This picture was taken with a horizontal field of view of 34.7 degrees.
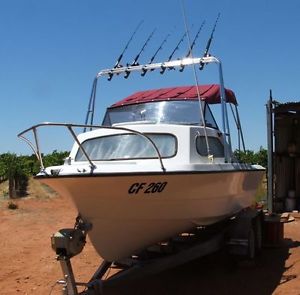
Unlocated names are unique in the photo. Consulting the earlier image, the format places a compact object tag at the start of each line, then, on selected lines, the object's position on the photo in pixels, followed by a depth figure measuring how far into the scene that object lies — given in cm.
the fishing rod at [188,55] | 740
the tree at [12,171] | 1745
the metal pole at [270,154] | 1333
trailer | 549
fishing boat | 569
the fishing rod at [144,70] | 799
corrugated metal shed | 1429
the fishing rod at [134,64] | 814
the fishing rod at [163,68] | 777
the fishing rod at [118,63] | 831
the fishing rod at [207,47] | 748
